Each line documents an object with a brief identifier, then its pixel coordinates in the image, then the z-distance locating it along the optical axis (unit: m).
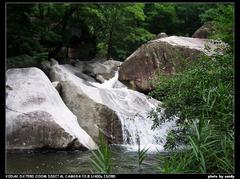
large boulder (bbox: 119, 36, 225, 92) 14.77
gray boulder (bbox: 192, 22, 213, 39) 18.86
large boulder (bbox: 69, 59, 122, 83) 17.48
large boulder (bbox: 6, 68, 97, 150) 9.19
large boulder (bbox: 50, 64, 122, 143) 10.83
